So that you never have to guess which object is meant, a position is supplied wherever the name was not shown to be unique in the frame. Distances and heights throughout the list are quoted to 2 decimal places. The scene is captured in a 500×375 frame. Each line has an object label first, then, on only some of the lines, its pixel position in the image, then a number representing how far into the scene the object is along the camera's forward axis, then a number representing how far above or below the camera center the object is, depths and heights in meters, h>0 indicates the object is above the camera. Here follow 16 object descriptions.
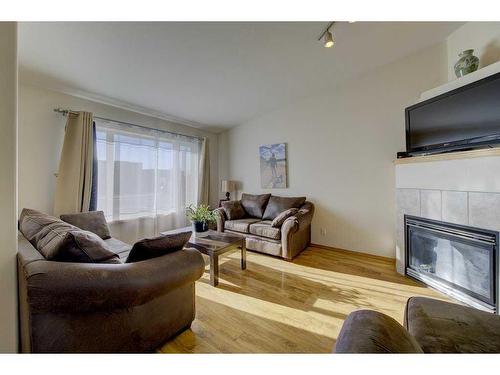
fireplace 1.72 -0.72
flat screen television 1.74 +0.68
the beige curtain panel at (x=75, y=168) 2.62 +0.30
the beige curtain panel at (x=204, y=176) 4.47 +0.30
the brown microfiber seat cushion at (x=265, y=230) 2.96 -0.64
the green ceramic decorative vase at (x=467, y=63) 2.00 +1.26
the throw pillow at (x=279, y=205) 3.45 -0.29
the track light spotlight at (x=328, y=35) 2.00 +1.57
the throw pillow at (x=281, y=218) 3.00 -0.45
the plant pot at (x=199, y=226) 2.75 -0.51
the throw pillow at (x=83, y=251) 1.15 -0.37
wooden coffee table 2.18 -0.65
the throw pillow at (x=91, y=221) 2.42 -0.40
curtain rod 2.66 +1.07
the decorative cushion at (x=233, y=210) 3.72 -0.40
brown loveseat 2.90 -0.57
